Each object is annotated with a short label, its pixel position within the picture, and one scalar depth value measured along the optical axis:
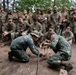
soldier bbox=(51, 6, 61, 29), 5.25
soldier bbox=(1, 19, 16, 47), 5.05
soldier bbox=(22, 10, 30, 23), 5.32
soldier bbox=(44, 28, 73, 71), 3.70
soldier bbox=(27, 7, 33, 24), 5.41
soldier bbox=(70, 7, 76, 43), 5.22
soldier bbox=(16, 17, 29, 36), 5.06
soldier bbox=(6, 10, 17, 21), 5.50
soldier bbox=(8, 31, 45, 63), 3.80
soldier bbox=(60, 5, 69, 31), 5.32
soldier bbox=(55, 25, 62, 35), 5.16
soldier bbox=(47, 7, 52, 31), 5.35
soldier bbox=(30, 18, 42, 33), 5.09
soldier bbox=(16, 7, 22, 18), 5.58
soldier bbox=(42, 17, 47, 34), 5.25
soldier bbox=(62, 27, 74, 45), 4.87
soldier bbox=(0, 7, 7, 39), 5.61
